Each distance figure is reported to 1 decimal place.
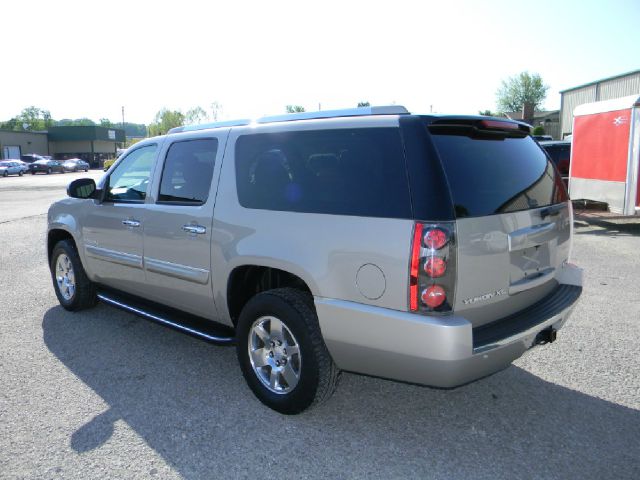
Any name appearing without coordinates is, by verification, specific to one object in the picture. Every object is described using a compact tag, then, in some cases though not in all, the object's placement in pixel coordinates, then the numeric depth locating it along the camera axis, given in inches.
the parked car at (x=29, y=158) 2239.3
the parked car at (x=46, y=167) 2001.7
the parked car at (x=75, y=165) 2180.7
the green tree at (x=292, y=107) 3513.8
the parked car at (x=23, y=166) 1903.3
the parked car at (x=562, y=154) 616.4
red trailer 417.4
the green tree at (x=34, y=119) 5348.9
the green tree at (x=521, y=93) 3393.2
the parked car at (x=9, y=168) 1823.9
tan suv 106.4
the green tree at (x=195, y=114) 3468.5
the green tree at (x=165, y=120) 3390.7
